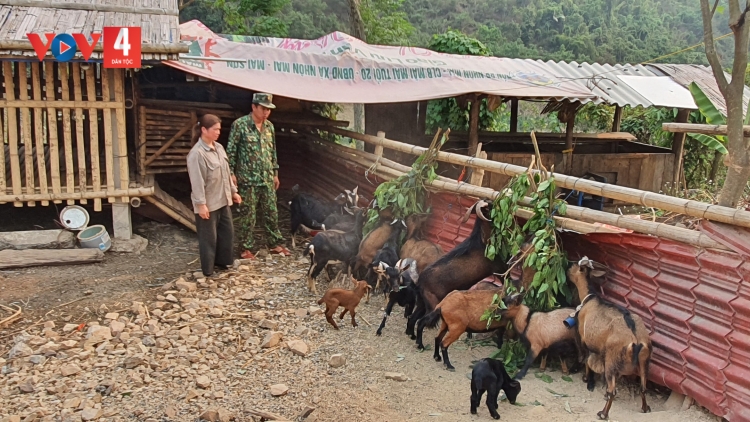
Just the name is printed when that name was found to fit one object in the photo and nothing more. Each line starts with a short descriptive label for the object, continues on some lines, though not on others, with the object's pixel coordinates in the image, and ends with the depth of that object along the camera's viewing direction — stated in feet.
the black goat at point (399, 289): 17.44
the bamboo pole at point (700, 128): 15.91
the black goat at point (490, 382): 12.69
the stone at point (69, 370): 14.42
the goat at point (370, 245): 20.72
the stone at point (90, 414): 12.70
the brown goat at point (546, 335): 14.42
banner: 26.32
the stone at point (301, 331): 17.28
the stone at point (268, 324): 17.52
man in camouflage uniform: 23.61
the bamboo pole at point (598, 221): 12.87
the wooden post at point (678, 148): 37.76
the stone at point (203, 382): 14.15
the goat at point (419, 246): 18.99
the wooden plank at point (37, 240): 22.62
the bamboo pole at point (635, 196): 12.35
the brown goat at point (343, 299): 17.33
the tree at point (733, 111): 14.05
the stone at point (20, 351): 15.23
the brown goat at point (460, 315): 15.20
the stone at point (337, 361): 15.43
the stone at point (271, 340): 16.35
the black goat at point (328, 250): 20.59
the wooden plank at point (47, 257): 21.57
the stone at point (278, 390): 13.89
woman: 20.52
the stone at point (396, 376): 14.79
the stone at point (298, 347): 15.94
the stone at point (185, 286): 19.98
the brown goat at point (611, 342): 12.83
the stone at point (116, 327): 16.58
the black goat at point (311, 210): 25.94
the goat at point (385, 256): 19.27
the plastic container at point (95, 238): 23.47
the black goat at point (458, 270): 16.65
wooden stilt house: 22.86
